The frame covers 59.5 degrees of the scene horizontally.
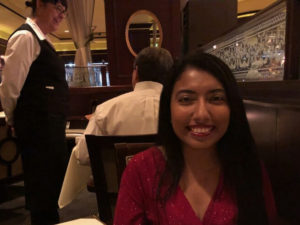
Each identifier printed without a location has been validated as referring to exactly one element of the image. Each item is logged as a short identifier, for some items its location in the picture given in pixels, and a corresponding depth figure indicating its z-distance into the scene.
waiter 1.54
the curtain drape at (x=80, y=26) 3.00
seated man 1.33
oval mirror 2.78
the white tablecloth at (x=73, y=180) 1.52
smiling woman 0.71
